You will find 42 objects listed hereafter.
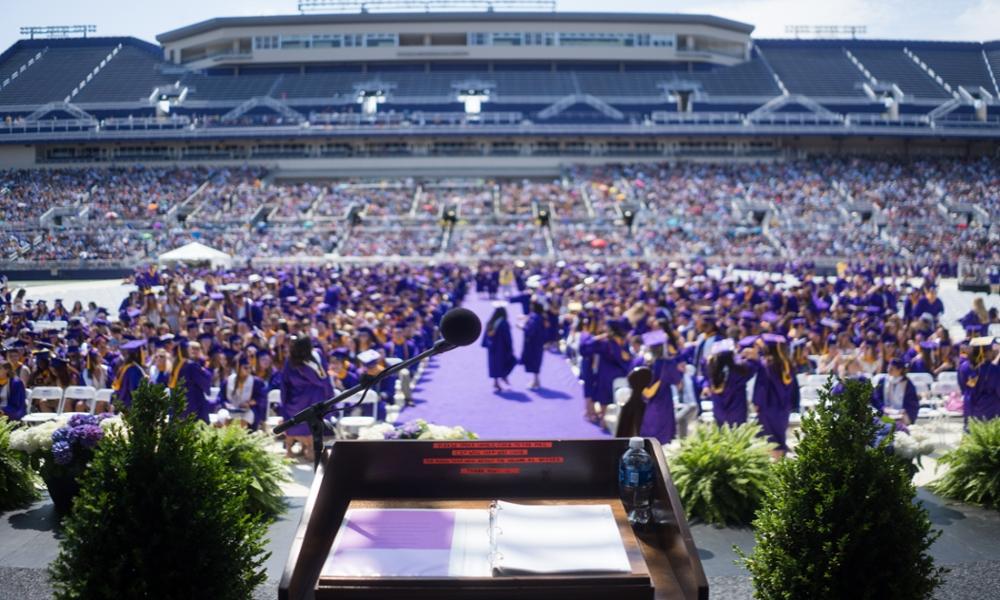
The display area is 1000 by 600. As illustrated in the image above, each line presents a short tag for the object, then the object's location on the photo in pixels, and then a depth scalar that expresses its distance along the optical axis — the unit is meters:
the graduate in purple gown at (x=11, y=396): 9.41
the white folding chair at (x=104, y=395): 9.88
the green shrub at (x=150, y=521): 3.07
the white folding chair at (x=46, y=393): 10.04
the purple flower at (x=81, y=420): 6.09
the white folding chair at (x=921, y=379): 11.00
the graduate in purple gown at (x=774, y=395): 8.55
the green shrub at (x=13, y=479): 6.24
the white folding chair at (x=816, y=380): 11.03
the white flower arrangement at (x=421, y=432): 5.89
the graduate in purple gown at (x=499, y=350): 13.68
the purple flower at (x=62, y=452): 5.85
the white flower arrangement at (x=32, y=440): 6.18
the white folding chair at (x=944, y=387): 10.91
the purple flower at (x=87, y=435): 5.94
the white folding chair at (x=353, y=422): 9.16
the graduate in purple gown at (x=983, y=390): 9.67
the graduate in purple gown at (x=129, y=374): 9.57
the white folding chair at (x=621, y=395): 10.05
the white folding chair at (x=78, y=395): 9.92
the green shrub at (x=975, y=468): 6.29
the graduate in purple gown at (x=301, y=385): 8.68
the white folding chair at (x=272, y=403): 10.43
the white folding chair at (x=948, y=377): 11.02
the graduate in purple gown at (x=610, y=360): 11.09
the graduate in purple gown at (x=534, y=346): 13.79
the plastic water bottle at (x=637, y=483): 2.92
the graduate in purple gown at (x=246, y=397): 9.91
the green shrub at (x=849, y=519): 3.19
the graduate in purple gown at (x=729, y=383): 8.66
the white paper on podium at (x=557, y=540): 2.46
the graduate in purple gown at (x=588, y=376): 11.37
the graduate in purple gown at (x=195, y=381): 9.16
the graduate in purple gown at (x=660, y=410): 8.43
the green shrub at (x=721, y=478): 5.89
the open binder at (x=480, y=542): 2.48
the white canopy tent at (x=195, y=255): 28.94
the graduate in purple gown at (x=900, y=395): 9.87
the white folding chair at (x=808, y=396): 10.73
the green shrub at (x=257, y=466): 6.02
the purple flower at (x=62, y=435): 5.92
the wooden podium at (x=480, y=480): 2.75
